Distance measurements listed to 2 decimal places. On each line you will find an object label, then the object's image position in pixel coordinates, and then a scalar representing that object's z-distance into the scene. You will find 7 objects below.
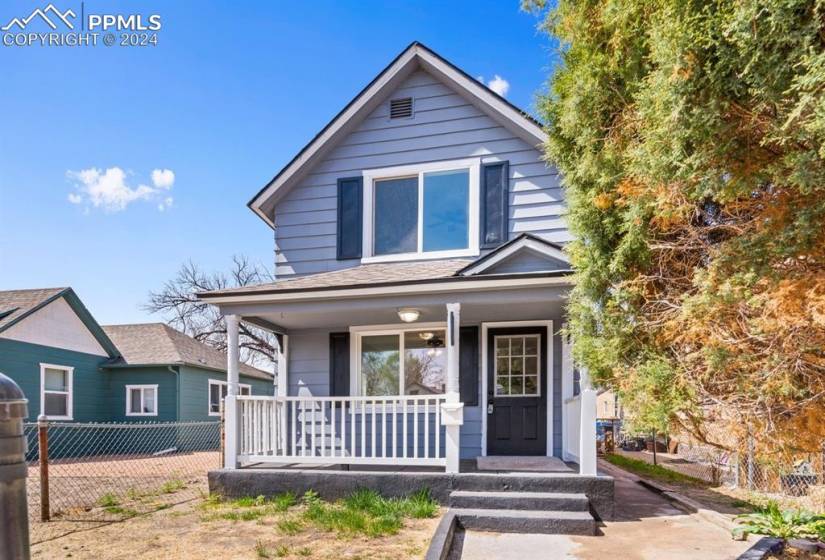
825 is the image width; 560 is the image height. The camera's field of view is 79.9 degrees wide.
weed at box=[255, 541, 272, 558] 4.18
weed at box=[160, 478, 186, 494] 7.43
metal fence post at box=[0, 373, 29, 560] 1.93
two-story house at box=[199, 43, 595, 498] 6.79
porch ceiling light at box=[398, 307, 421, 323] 7.07
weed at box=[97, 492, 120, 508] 6.39
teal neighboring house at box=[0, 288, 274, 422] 13.12
